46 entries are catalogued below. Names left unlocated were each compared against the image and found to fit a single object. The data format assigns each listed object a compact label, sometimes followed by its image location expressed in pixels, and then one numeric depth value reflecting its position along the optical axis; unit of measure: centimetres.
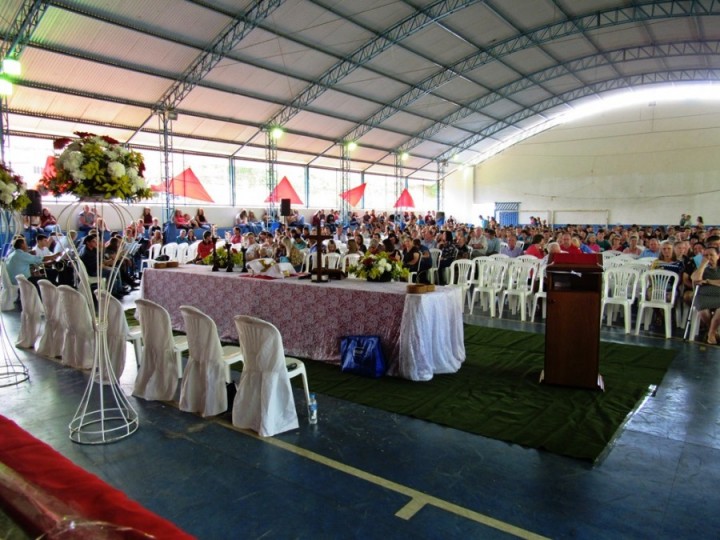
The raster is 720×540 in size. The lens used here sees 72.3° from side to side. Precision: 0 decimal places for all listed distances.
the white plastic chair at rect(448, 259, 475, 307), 768
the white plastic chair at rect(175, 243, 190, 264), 1047
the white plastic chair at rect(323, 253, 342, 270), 866
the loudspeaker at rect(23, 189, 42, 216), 828
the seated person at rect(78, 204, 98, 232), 1374
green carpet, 343
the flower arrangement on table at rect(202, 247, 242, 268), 655
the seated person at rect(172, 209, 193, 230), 1454
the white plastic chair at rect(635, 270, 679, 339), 611
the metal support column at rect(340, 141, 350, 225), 2084
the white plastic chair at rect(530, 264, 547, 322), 678
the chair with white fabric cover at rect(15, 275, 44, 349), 568
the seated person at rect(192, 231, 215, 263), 916
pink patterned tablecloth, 447
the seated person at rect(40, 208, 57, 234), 1235
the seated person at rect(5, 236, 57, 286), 774
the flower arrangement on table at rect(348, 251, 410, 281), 518
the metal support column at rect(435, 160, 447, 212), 2792
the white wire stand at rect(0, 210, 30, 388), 463
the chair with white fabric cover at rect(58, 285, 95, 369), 486
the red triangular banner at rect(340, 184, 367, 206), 1953
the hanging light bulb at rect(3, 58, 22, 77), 817
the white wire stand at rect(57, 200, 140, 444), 338
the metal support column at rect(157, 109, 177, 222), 1412
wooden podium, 416
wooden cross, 517
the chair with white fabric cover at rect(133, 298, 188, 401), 402
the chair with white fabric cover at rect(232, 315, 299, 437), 341
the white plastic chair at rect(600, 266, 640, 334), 629
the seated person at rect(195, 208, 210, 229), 1521
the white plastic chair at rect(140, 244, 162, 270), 1063
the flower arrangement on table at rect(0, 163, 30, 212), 390
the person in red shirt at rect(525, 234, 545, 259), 841
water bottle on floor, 365
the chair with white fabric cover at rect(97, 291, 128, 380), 441
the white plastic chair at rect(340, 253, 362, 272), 809
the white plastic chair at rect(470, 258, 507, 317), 733
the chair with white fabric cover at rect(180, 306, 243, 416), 370
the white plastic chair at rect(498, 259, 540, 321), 705
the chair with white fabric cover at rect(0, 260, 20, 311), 793
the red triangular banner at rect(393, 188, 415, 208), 2145
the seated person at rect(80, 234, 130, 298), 779
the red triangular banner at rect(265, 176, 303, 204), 1688
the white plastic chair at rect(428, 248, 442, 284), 790
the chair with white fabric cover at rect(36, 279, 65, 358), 527
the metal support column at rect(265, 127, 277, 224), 1755
